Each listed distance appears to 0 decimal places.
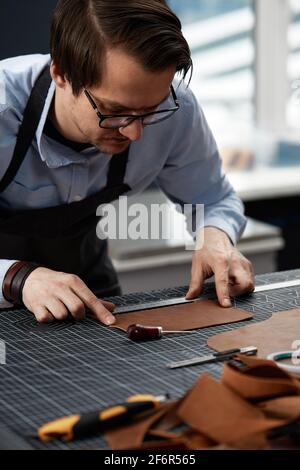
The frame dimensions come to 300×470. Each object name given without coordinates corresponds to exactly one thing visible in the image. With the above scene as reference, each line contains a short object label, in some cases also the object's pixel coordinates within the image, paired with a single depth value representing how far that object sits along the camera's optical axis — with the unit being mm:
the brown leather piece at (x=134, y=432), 1308
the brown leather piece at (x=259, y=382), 1383
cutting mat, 1413
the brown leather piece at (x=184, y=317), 1705
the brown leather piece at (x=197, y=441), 1306
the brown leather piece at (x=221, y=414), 1301
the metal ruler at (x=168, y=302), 1796
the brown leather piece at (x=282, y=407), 1356
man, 1712
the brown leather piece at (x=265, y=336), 1602
